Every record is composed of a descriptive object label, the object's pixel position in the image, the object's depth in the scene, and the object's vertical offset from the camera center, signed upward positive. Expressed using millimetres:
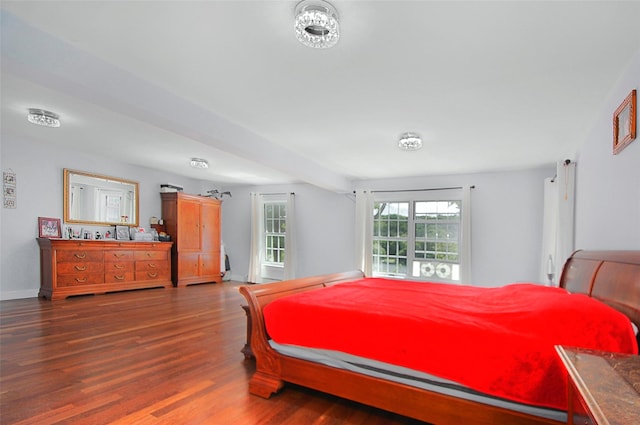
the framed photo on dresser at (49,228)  5082 -268
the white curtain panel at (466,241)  5484 -501
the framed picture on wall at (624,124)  1915 +560
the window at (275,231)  7555 -464
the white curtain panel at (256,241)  7496 -688
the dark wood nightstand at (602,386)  717 -451
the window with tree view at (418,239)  5883 -525
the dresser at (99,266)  4930 -938
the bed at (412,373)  1625 -964
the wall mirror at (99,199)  5441 +211
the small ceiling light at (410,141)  3623 +788
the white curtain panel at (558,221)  3842 -113
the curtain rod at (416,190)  5787 +414
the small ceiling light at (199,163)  5328 +800
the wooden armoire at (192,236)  6707 -542
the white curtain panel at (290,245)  7125 -737
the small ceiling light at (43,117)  3410 +999
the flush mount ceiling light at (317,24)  1646 +985
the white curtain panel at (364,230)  6363 -368
